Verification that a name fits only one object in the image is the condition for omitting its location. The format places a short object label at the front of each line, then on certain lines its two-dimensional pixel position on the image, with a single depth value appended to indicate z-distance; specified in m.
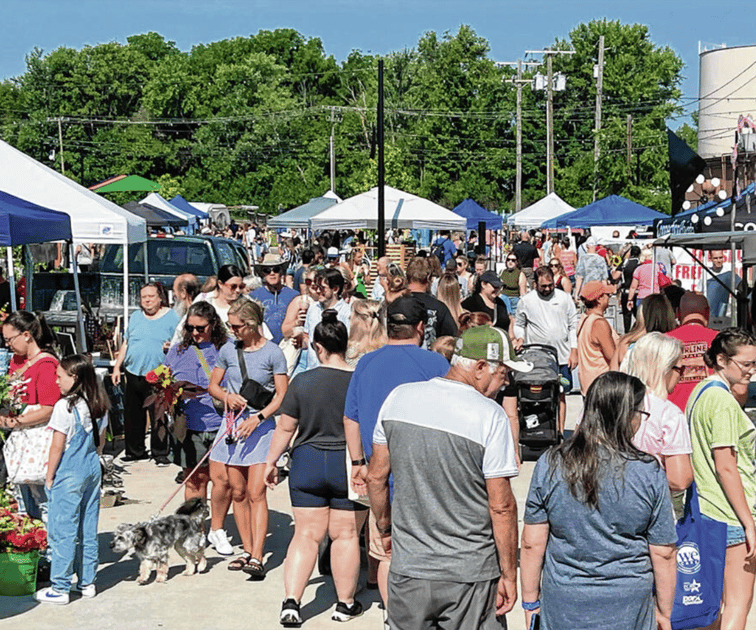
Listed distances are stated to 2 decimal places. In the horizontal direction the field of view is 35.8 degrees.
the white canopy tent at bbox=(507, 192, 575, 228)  33.56
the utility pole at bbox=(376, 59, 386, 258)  19.71
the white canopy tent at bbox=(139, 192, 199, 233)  35.25
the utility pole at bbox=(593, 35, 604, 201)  54.41
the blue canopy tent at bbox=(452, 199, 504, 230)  33.28
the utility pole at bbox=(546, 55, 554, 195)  53.00
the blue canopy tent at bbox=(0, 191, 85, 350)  9.45
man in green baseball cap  4.36
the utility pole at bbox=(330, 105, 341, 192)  75.69
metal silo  52.09
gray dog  7.28
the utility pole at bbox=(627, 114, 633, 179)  51.28
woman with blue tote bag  5.30
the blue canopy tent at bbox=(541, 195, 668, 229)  25.58
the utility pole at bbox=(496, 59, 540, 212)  53.31
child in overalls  6.74
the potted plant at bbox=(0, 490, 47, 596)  6.93
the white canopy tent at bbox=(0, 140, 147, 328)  12.59
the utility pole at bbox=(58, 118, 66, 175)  77.51
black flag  12.94
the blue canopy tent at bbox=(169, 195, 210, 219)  43.07
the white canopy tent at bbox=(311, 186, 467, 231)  21.81
